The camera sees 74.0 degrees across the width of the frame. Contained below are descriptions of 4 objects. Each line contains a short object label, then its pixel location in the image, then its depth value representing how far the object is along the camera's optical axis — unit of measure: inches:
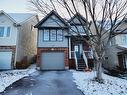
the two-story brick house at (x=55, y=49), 446.7
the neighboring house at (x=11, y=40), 435.6
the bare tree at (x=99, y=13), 248.4
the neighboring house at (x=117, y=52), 449.2
